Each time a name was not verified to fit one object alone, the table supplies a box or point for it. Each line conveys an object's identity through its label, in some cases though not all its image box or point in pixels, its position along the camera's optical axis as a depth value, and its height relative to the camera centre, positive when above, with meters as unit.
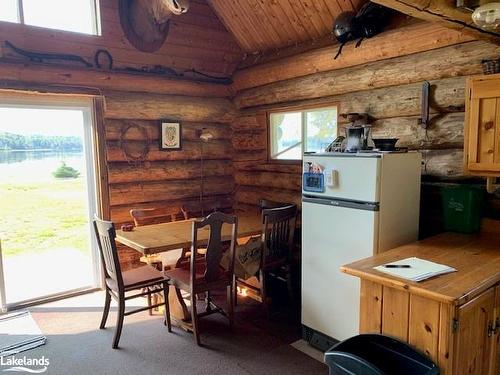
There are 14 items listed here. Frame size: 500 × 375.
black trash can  1.77 -1.00
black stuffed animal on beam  3.19 +1.07
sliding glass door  3.69 -0.46
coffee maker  2.86 +0.10
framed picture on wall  4.36 +0.20
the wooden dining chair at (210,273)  2.99 -1.01
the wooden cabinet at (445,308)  1.74 -0.77
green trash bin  2.68 -0.41
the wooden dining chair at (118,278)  2.94 -1.02
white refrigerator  2.50 -0.48
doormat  3.01 -1.48
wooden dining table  3.06 -0.71
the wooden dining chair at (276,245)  3.36 -0.85
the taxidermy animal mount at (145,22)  3.86 +1.36
